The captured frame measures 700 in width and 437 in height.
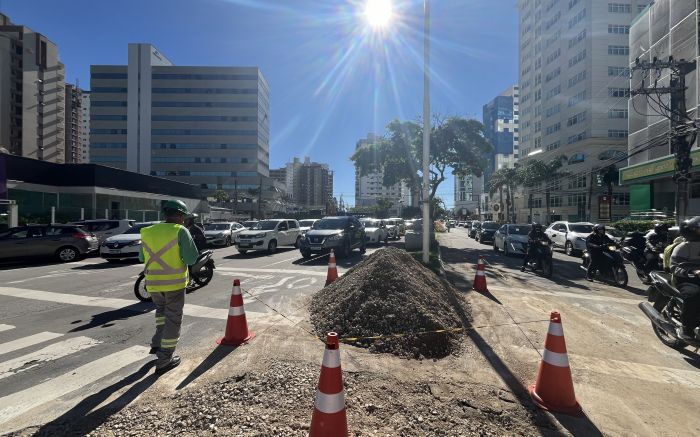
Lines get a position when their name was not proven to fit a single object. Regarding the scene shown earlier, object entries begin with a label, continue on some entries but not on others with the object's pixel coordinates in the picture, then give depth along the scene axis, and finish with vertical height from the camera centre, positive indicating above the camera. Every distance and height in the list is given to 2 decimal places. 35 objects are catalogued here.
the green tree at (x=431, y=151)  25.05 +4.88
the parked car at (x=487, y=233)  25.48 -0.95
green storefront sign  22.22 +3.83
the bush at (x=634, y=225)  22.16 -0.25
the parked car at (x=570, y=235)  16.89 -0.72
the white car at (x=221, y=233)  21.76 -0.97
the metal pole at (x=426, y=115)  10.98 +3.22
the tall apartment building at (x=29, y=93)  68.01 +24.97
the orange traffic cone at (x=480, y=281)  8.25 -1.42
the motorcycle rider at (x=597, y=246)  10.14 -0.71
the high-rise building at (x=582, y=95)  52.97 +20.01
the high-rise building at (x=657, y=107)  24.89 +9.32
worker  3.99 -0.62
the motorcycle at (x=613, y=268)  9.60 -1.28
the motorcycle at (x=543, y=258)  10.95 -1.15
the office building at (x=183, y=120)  89.00 +23.80
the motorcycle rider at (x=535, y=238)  11.40 -0.56
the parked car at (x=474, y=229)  31.43 -0.90
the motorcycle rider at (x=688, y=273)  4.59 -0.69
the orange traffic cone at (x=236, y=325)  4.82 -1.46
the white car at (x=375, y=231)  21.94 -0.78
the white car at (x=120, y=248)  13.23 -1.17
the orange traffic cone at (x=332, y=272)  8.86 -1.33
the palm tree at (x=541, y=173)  51.69 +6.77
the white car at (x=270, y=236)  16.97 -0.91
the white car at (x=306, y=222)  27.06 -0.32
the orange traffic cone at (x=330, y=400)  2.47 -1.27
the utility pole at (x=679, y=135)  17.46 +4.08
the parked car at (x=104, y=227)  16.62 -0.52
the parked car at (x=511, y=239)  16.00 -0.87
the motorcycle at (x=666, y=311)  4.74 -1.32
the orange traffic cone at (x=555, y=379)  3.24 -1.46
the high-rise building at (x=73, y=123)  102.15 +28.15
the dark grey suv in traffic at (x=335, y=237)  14.77 -0.79
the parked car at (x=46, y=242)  12.84 -1.00
